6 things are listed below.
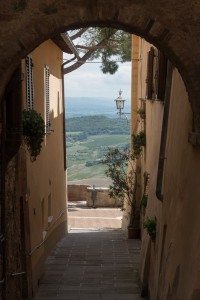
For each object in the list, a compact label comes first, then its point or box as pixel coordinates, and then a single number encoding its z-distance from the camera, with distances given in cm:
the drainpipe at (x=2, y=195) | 800
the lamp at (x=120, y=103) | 2372
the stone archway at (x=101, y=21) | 693
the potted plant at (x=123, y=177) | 2020
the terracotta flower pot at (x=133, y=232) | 1955
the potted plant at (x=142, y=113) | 1870
